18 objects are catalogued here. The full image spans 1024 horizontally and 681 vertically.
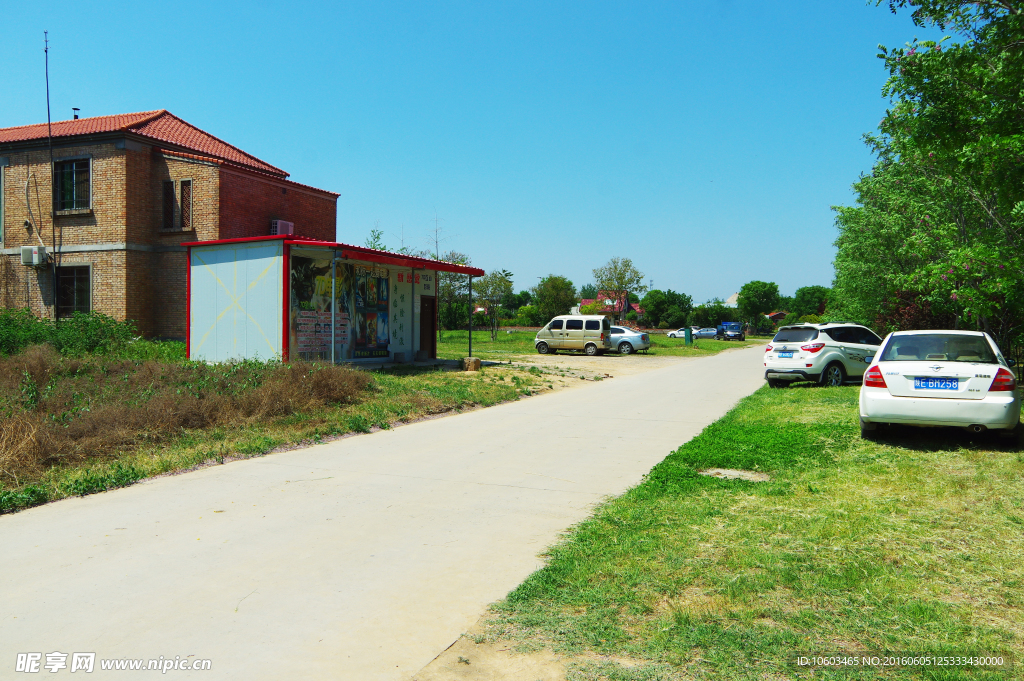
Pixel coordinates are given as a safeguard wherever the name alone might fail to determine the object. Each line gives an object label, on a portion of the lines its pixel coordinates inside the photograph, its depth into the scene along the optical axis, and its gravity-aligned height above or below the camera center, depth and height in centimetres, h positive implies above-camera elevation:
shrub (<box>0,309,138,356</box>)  1739 -14
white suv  1602 -58
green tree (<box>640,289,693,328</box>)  9525 +323
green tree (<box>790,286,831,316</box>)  14749 +714
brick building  2355 +425
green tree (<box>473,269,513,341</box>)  5781 +383
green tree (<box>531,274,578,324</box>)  7888 +409
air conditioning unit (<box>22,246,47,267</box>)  2444 +273
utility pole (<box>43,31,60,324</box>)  2450 +375
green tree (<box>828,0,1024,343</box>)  808 +284
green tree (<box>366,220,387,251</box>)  4722 +661
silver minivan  3369 -27
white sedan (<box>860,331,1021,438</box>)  805 -69
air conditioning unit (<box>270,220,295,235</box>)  2592 +402
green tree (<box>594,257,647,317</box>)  6869 +525
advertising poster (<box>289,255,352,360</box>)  1742 +55
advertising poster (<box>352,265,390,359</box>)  1961 +48
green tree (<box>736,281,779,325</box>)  10981 +513
